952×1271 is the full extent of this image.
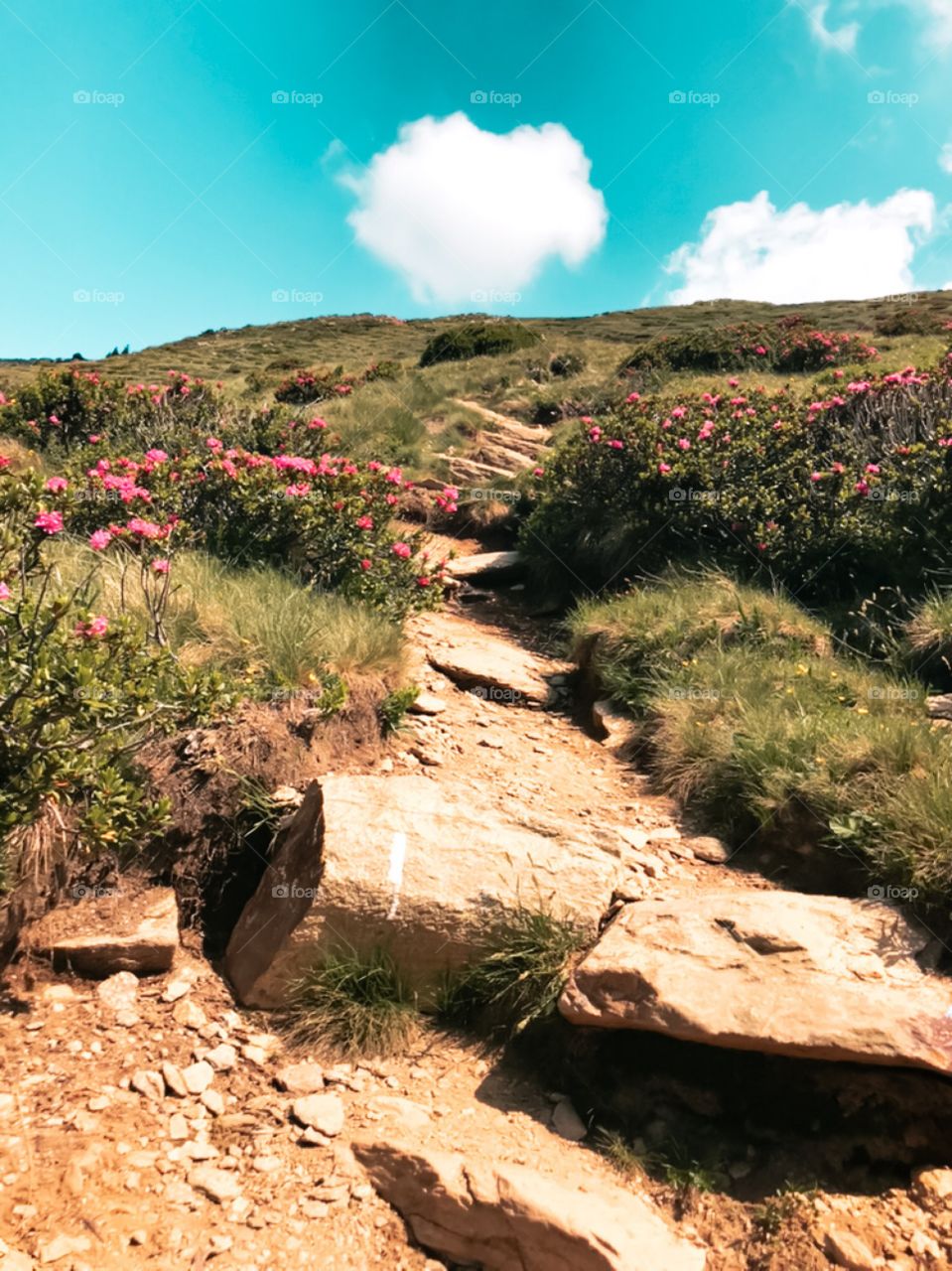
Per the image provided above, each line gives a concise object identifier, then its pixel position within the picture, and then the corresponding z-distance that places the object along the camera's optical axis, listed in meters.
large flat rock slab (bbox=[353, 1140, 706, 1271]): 2.37
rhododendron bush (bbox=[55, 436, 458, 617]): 5.99
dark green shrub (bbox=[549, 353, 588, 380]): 18.30
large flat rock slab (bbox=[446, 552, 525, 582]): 8.73
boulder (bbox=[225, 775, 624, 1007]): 3.36
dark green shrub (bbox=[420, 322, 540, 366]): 21.28
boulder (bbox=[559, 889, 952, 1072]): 2.68
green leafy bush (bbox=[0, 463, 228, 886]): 3.05
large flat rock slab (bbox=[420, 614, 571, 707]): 5.99
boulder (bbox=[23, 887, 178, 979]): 3.39
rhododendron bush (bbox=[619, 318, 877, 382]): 16.20
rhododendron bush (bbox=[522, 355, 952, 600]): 6.57
